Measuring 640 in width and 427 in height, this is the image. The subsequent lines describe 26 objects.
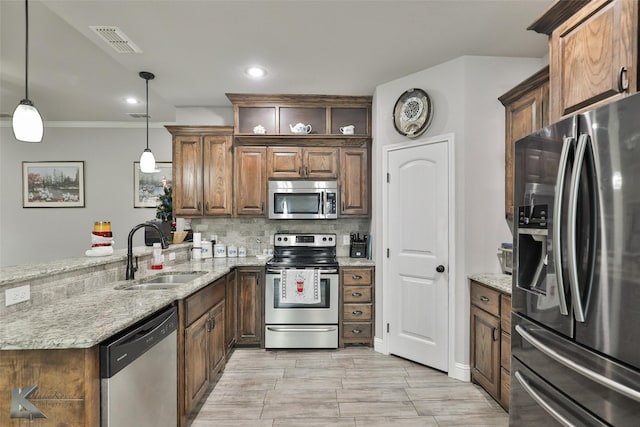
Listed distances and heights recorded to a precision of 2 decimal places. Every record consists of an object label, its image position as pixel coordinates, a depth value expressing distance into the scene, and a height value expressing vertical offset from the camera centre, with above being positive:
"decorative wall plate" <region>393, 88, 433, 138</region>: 3.04 +0.99
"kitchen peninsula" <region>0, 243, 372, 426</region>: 1.28 -0.49
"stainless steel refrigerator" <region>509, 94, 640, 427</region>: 1.10 -0.20
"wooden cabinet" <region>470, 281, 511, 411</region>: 2.33 -0.94
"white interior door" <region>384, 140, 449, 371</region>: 2.96 -0.34
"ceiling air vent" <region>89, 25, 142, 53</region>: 2.40 +1.36
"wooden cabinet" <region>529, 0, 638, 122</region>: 1.33 +0.75
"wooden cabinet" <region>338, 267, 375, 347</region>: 3.50 -0.94
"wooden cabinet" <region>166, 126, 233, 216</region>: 3.85 +0.52
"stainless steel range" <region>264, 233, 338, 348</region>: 3.40 -0.93
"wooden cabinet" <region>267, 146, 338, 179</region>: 3.79 +0.61
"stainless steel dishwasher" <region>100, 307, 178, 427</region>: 1.35 -0.76
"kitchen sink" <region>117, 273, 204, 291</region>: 2.36 -0.53
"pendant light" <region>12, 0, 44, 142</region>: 1.88 +0.53
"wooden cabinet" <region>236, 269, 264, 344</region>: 3.47 -1.00
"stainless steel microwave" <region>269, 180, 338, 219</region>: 3.76 +0.20
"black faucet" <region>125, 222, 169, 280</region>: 2.44 -0.32
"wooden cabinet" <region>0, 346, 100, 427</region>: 1.28 -0.65
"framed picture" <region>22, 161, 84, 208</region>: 5.25 +0.49
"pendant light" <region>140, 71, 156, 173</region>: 3.41 +0.55
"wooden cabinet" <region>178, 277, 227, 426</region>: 2.15 -0.95
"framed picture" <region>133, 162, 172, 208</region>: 5.29 +0.47
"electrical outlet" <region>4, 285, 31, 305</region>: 1.61 -0.40
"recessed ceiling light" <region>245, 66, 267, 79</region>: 3.06 +1.37
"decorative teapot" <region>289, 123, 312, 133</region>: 3.71 +0.99
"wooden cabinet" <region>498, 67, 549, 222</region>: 2.29 +0.79
